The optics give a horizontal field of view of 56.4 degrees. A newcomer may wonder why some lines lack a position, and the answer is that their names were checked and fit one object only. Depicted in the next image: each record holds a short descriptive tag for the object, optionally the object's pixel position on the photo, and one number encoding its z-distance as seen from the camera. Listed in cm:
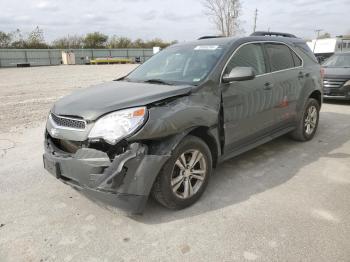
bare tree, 2962
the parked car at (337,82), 904
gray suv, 295
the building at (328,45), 2650
